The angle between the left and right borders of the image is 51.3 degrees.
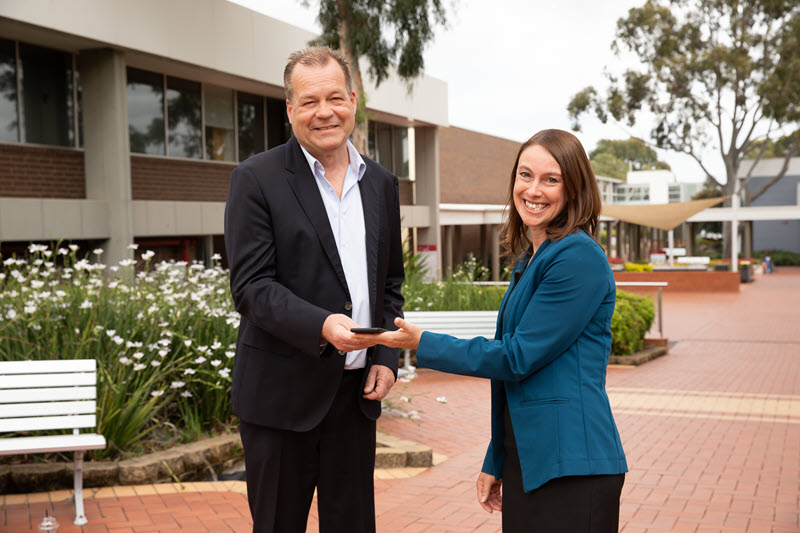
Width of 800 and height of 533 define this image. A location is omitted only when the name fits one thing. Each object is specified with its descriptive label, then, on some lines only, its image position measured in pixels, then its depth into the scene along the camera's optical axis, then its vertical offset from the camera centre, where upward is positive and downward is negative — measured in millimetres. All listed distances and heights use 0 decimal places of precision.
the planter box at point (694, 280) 29625 -1251
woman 2154 -286
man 2420 -153
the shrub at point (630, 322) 12016 -1127
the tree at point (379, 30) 16203 +4385
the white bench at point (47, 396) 4746 -792
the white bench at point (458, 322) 9812 -852
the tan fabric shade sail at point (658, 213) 31594 +1261
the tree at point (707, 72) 34531 +7468
